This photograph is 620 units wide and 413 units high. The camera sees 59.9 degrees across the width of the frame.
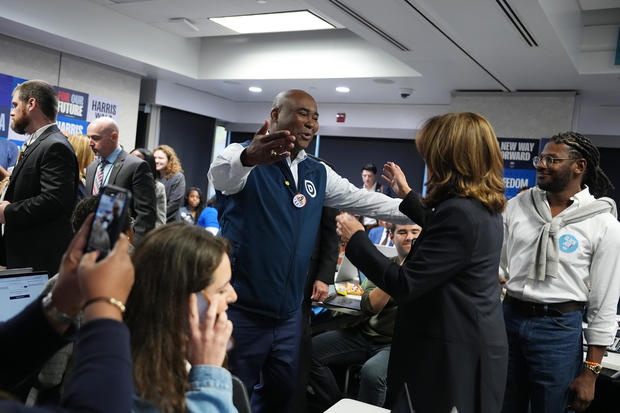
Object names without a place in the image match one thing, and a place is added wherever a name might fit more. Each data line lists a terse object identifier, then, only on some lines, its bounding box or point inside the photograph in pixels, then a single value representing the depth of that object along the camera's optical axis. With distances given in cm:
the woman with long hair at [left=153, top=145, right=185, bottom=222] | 639
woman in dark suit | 158
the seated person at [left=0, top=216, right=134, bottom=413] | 72
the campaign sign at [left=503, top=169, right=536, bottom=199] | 669
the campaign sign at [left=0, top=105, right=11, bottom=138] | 625
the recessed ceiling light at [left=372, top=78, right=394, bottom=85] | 688
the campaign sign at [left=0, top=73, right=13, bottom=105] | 615
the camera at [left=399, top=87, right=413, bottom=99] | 747
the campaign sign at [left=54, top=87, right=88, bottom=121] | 683
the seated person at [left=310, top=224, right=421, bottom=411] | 309
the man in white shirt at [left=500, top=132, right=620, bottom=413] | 218
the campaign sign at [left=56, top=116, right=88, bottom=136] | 689
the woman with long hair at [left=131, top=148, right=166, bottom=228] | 450
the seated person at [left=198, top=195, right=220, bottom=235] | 604
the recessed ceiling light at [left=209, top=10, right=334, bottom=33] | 603
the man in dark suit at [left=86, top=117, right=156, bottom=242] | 323
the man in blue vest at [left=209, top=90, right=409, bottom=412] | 210
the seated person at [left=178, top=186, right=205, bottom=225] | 764
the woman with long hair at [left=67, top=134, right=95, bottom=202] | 374
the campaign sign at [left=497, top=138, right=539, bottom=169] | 646
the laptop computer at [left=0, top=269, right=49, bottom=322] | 179
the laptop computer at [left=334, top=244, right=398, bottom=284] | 391
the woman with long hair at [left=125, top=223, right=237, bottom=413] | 103
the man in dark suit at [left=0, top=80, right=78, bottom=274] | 263
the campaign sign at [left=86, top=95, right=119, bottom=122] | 719
